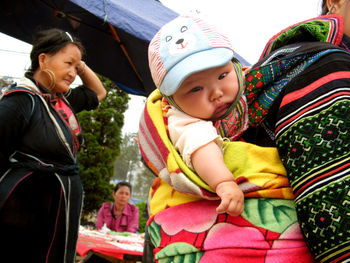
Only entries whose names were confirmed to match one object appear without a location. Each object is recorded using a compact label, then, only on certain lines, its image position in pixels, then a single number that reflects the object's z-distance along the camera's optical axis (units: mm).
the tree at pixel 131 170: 37312
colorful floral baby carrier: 752
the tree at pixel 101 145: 8023
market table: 2900
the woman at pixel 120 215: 5445
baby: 872
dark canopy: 2664
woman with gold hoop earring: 1579
